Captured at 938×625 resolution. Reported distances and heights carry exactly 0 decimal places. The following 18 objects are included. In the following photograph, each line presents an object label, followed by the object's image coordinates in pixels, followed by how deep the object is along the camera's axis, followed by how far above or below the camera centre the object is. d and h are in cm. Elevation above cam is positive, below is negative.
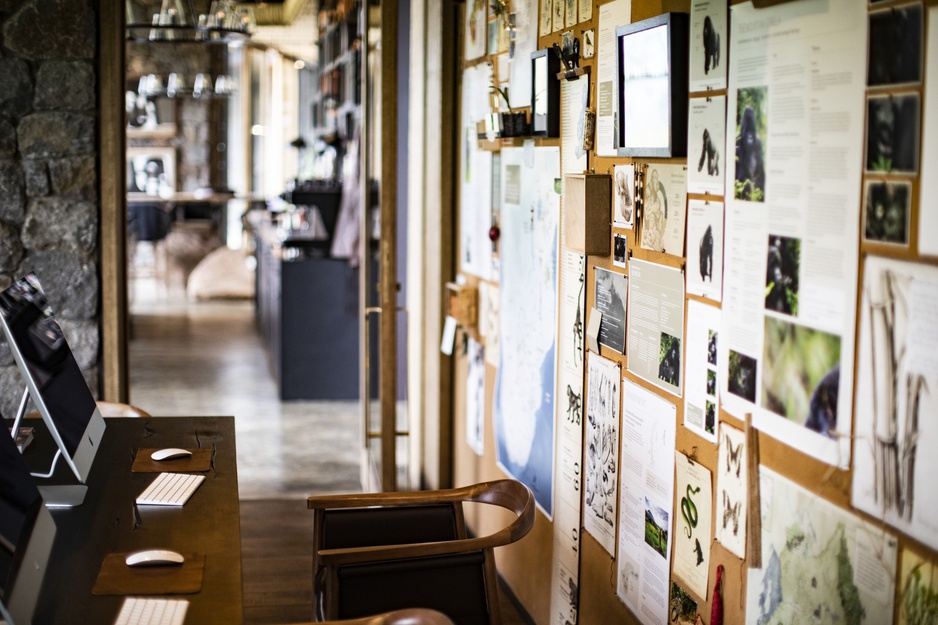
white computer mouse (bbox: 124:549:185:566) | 220 -71
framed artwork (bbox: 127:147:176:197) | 1409 +60
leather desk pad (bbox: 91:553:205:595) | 209 -73
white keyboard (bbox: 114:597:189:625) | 194 -73
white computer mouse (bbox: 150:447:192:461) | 302 -68
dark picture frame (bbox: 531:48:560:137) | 321 +38
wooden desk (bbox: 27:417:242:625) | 202 -72
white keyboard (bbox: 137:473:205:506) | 265 -70
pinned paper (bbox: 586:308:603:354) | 298 -32
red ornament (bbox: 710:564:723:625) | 231 -84
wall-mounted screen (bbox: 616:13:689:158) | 237 +30
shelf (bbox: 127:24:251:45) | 714 +132
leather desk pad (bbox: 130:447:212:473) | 294 -69
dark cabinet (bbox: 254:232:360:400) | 709 -75
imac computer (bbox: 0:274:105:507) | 250 -40
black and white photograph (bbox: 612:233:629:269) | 281 -9
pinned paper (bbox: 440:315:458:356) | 449 -51
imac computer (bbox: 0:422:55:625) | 176 -58
